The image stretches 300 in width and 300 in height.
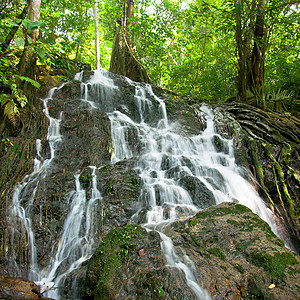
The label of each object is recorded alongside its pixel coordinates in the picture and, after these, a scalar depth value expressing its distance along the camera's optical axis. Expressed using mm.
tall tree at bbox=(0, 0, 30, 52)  6273
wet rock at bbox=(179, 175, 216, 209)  5031
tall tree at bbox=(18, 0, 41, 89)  6469
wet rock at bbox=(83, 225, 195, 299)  2418
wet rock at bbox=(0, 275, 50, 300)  2537
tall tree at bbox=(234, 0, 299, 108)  7879
